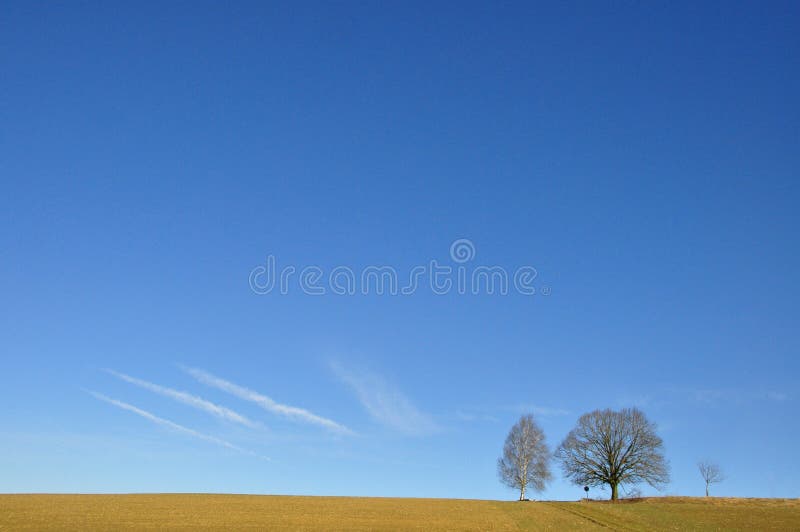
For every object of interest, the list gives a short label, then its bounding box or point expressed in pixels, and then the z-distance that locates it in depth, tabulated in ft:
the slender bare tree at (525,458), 262.88
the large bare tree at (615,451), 247.29
